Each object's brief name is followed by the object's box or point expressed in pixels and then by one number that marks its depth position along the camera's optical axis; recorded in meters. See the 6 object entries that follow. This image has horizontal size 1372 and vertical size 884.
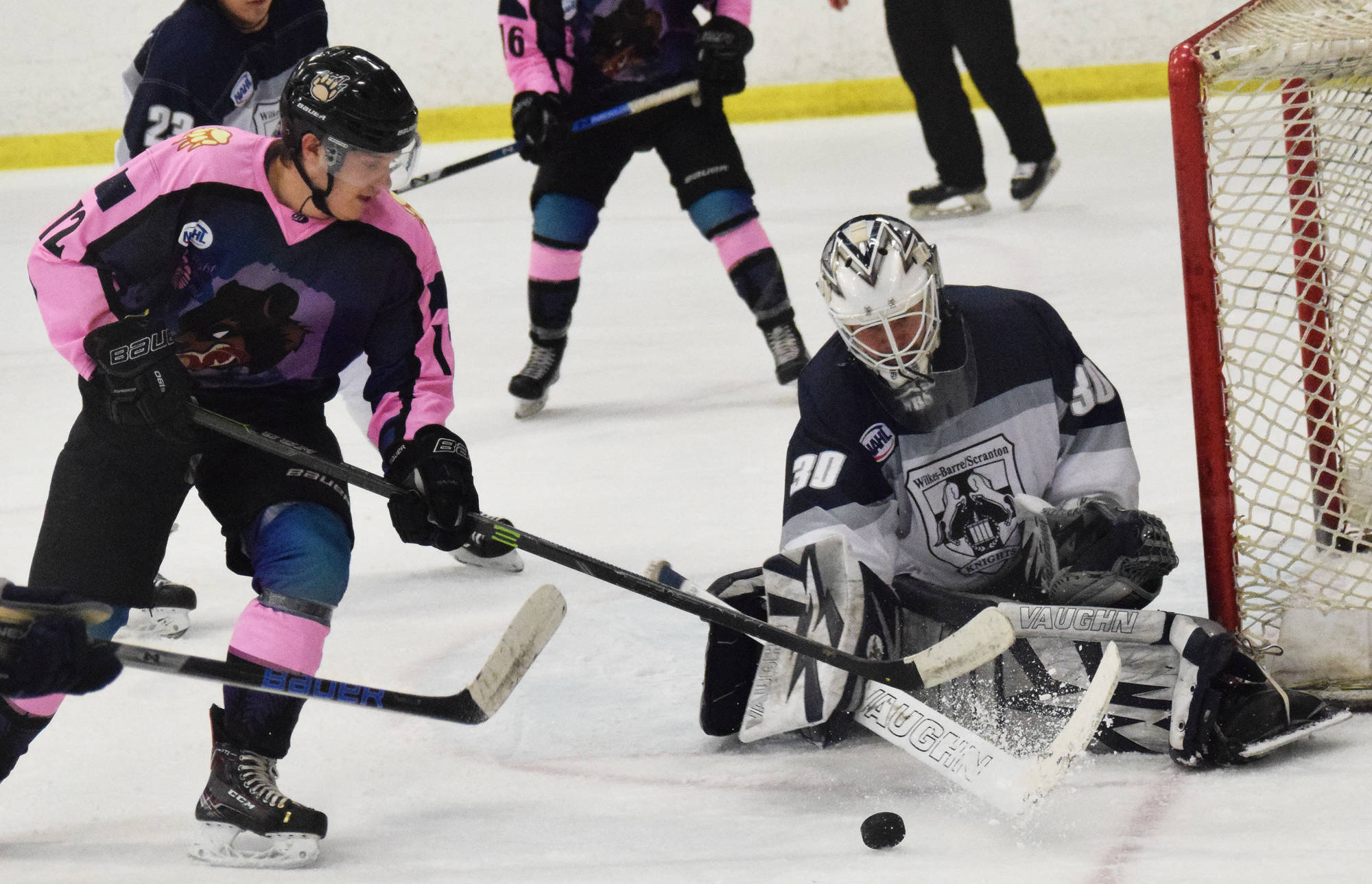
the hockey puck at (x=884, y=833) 17.14
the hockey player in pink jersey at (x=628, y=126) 20.32
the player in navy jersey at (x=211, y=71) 18.77
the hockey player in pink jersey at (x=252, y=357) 17.32
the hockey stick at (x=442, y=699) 17.09
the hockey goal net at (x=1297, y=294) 17.53
